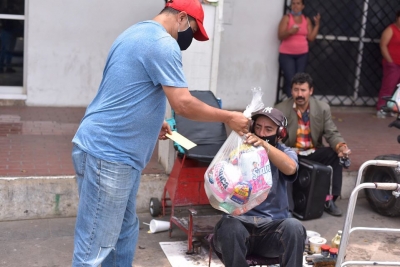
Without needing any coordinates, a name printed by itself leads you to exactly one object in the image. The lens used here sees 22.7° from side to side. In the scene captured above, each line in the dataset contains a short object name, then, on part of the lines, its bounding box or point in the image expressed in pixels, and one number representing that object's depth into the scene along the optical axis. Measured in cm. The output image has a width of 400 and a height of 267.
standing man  502
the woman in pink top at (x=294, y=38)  1270
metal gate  1373
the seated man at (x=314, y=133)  895
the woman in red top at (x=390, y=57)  1354
